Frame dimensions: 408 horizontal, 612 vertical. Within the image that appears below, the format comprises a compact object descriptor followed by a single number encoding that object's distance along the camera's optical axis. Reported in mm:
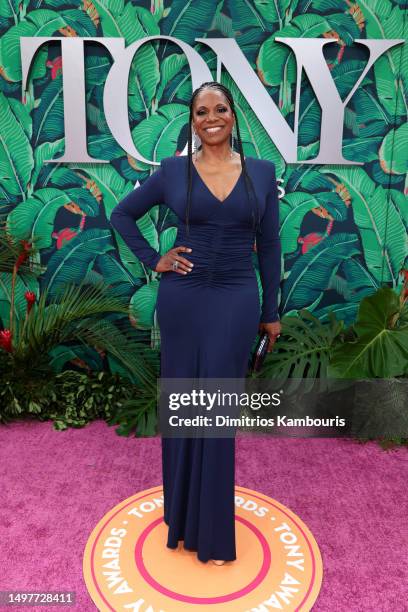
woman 1878
